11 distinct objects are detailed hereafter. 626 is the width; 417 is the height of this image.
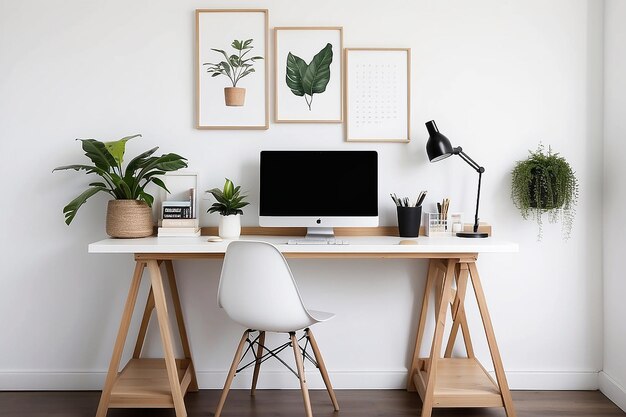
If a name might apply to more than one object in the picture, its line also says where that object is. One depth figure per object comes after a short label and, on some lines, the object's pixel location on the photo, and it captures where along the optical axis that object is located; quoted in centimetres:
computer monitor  247
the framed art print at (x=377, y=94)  262
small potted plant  245
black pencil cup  247
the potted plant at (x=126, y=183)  236
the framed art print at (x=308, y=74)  262
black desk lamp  244
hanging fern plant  247
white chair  201
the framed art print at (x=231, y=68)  262
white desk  217
